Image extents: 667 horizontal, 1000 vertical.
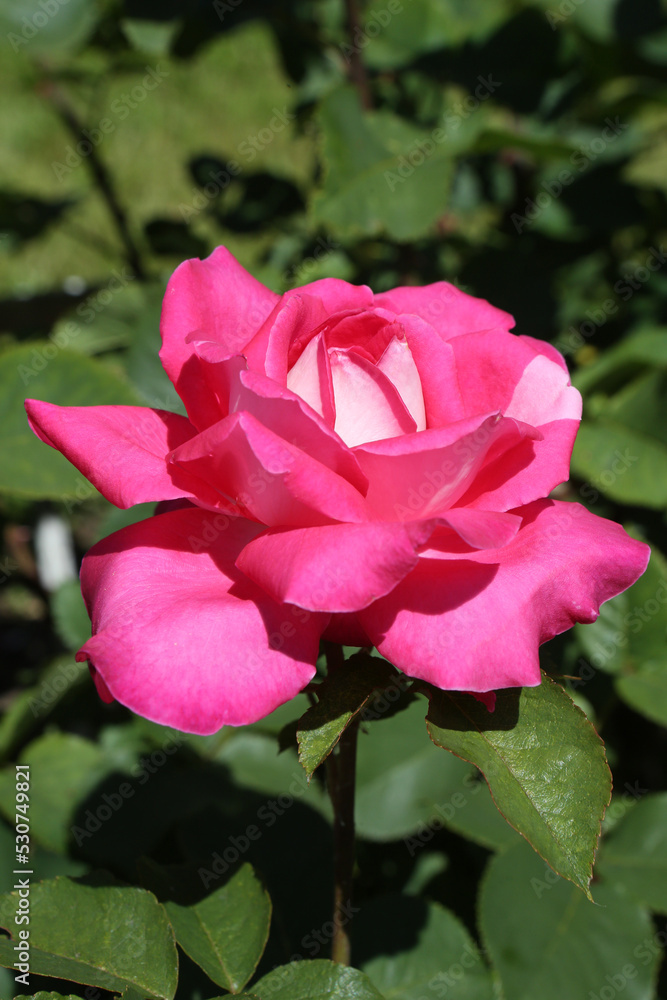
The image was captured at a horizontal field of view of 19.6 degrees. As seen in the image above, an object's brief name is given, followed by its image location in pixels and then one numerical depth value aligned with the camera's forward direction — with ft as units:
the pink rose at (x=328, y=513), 1.22
